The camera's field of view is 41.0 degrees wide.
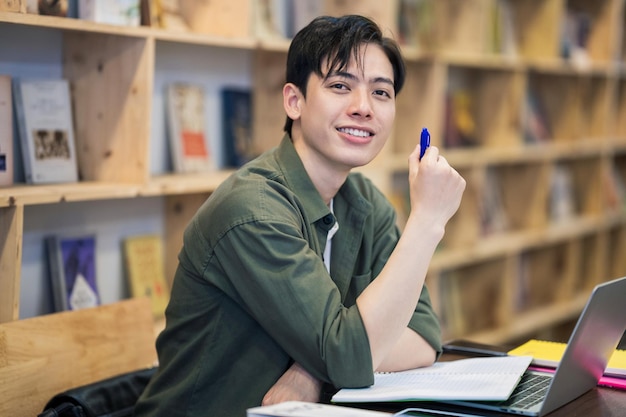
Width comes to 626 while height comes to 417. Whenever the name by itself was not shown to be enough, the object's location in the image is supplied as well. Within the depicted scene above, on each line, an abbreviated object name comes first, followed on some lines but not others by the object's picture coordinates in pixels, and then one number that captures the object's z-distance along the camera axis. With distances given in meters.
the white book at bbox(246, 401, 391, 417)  1.21
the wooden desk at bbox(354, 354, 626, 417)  1.38
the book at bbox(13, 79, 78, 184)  2.14
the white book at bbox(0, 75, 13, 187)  2.05
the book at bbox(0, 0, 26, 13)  1.87
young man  1.46
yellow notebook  1.59
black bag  1.70
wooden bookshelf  2.24
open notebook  1.37
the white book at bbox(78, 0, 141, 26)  2.21
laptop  1.34
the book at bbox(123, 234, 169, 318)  2.48
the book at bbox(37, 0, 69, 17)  2.08
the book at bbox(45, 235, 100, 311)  2.23
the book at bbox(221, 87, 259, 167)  2.83
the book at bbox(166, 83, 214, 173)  2.60
